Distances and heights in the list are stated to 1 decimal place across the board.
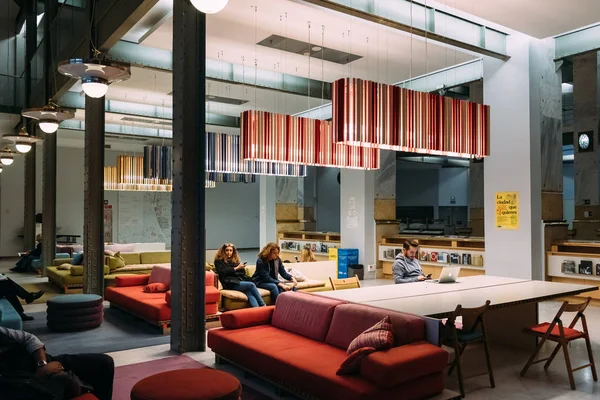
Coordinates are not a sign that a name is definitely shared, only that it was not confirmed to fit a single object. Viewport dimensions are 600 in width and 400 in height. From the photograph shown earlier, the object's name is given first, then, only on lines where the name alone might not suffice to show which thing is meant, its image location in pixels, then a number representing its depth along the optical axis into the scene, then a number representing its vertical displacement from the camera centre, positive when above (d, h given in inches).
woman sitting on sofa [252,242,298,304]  342.0 -39.9
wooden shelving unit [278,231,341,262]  627.5 -36.2
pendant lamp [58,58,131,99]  220.4 +63.0
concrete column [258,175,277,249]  730.8 +1.8
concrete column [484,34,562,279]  384.2 +47.6
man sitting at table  330.0 -35.0
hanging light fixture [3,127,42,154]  370.3 +54.2
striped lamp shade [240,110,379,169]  316.2 +45.2
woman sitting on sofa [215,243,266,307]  325.4 -40.1
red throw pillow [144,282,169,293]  342.3 -49.2
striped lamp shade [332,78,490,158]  239.3 +46.0
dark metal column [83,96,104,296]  391.5 +11.5
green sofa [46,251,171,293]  435.5 -48.9
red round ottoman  141.5 -49.3
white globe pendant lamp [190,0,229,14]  143.9 +58.5
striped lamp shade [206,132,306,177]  395.2 +43.1
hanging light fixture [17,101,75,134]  294.6 +57.9
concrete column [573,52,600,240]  477.4 +65.1
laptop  287.0 -34.8
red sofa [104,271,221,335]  295.6 -53.1
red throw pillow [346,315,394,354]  168.7 -41.6
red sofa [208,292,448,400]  157.8 -50.6
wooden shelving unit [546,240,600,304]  366.6 -34.2
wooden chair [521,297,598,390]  205.5 -50.1
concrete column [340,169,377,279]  560.1 -5.8
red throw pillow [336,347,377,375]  162.2 -46.8
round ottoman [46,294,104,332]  297.0 -57.8
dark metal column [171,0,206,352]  253.8 +15.7
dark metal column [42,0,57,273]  560.1 +12.5
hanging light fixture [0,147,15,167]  489.7 +55.8
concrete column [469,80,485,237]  642.8 +17.8
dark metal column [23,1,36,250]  692.7 +17.5
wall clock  527.2 +72.6
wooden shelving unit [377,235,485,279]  454.9 -34.7
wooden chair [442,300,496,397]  190.4 -47.1
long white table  219.0 -38.7
